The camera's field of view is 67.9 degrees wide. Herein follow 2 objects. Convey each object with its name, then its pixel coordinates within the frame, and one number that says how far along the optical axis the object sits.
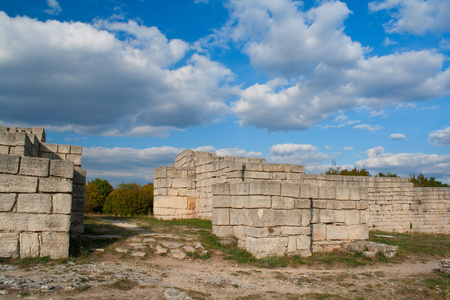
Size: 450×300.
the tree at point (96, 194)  27.53
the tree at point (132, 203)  20.22
